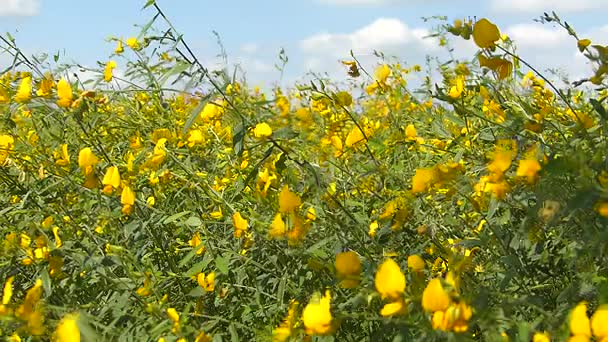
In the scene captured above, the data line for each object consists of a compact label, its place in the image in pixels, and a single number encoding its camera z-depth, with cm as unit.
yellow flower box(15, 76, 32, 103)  232
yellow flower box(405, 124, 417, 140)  255
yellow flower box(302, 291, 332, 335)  141
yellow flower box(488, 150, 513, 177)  161
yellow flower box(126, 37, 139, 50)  309
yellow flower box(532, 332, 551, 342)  132
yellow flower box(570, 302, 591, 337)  125
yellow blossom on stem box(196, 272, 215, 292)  212
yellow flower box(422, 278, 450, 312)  128
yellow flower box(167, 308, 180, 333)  169
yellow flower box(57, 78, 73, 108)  218
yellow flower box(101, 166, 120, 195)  224
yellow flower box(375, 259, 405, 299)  135
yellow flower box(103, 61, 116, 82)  303
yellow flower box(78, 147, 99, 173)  225
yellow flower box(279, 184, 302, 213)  183
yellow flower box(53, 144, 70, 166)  252
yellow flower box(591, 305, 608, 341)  125
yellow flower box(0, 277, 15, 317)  167
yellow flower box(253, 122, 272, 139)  183
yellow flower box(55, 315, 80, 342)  151
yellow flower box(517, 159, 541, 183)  150
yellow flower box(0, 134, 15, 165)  265
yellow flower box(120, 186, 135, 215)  223
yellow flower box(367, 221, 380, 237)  214
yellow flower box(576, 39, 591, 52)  188
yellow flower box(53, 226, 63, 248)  216
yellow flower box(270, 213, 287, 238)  188
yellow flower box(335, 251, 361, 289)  153
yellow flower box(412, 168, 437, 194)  179
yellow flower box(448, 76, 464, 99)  215
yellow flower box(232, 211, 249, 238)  213
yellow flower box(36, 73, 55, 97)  232
